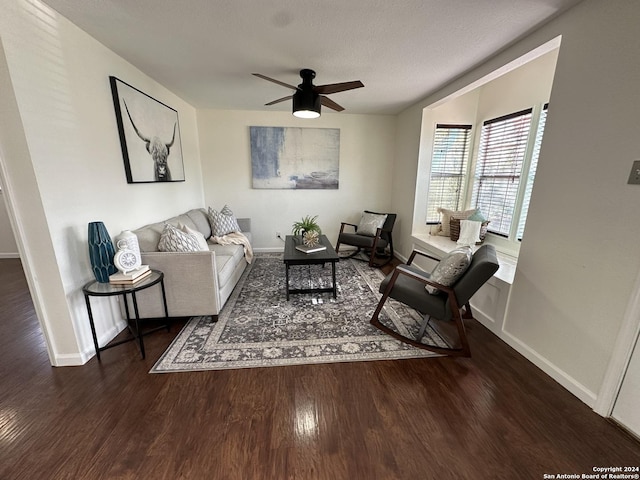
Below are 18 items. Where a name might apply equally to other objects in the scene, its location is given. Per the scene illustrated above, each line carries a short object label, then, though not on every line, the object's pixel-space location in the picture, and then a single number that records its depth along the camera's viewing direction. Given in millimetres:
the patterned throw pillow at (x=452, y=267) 1996
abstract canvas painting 4316
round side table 1799
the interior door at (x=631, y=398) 1391
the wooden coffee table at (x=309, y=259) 2818
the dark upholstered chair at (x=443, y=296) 1882
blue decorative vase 1882
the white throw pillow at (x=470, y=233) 3320
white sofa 2215
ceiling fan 2500
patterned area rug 1971
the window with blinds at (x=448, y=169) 3752
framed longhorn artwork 2369
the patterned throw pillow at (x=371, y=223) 4211
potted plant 3133
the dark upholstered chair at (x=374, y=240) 3979
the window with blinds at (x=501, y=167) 2992
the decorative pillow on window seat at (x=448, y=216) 3607
